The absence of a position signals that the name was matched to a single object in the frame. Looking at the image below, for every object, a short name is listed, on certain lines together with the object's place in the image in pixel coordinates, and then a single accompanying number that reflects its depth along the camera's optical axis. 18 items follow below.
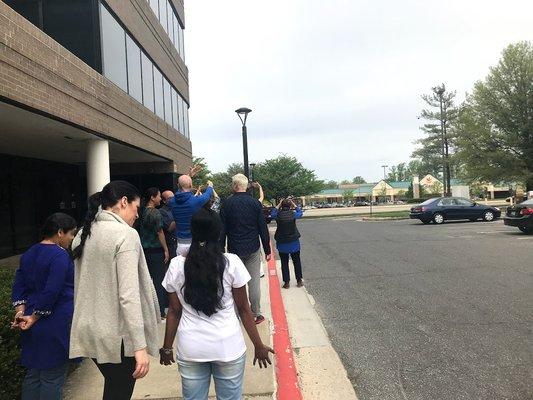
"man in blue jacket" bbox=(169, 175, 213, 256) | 5.52
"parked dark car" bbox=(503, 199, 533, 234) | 15.73
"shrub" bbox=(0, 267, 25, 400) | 3.40
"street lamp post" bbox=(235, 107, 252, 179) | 13.03
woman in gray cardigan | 2.41
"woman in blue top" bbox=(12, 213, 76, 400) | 2.78
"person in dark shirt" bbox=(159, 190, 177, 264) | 6.30
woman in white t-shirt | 2.51
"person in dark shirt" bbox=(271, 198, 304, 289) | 7.74
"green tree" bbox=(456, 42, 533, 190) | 35.34
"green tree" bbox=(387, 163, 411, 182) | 157.80
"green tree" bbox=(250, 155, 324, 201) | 53.62
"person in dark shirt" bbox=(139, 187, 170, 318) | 5.83
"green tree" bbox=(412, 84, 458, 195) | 49.97
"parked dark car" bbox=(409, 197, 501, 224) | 23.12
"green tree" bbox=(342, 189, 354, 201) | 116.56
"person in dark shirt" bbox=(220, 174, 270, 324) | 5.43
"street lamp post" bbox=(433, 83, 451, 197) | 46.16
